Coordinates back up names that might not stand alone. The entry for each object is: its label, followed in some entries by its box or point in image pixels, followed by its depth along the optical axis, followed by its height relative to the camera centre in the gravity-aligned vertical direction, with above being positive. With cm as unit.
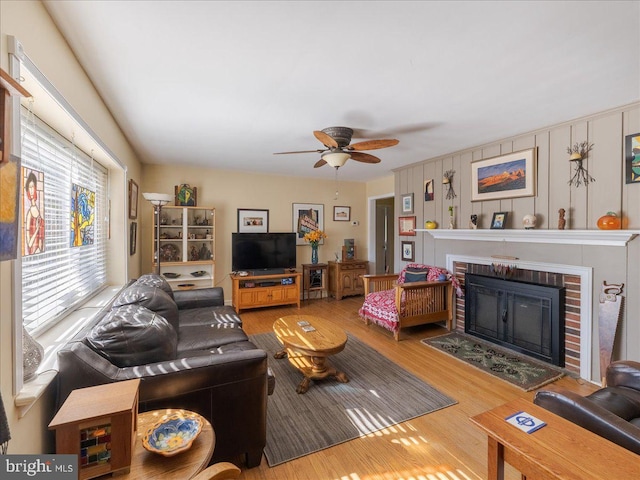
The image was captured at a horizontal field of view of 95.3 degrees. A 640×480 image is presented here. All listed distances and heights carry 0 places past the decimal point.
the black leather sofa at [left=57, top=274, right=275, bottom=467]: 139 -69
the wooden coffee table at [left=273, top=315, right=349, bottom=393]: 248 -91
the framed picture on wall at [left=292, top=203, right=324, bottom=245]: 582 +42
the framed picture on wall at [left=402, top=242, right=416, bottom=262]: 479 -19
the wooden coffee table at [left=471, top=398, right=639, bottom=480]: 98 -76
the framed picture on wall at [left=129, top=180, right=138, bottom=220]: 349 +49
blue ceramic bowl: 108 -77
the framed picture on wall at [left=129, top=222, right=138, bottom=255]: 354 +1
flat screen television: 512 -23
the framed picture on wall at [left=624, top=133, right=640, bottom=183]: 243 +70
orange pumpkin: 247 +16
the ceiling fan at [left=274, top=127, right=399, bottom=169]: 271 +88
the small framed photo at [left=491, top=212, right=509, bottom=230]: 340 +24
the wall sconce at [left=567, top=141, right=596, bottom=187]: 274 +77
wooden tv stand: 484 -88
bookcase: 466 -12
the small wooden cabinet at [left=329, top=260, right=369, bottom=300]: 577 -77
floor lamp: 393 +49
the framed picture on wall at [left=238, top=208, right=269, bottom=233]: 539 +34
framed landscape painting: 319 +75
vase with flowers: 554 +0
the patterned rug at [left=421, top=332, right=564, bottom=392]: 272 -127
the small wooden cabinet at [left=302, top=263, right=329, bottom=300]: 569 -77
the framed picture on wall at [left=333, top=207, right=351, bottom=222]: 618 +54
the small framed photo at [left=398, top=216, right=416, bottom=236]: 473 +24
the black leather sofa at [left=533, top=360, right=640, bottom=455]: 115 -78
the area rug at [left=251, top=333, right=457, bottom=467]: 194 -132
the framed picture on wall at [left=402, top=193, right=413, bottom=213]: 476 +61
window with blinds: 155 +5
